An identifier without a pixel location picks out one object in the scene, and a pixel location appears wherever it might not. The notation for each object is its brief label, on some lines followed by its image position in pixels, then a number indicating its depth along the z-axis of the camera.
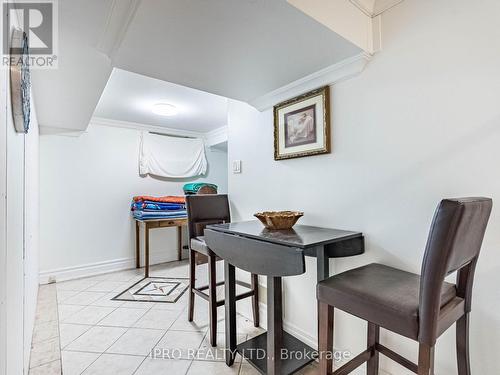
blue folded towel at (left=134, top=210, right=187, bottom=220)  3.52
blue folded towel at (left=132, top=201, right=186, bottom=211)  3.56
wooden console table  3.37
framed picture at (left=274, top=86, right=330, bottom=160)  1.68
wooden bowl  1.59
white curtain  3.85
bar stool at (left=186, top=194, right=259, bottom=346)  1.92
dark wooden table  1.24
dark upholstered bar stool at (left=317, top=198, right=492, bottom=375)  0.82
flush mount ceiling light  2.99
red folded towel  3.59
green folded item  4.03
